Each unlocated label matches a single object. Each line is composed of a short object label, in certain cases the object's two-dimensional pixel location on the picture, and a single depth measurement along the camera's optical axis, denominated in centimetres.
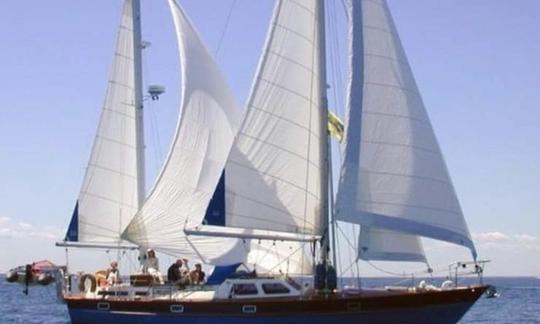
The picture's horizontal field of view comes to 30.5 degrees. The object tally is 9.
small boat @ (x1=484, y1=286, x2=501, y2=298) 3334
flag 3875
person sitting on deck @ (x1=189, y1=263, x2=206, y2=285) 3791
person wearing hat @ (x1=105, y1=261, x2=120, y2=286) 3931
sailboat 3306
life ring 4059
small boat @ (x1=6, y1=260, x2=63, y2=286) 4753
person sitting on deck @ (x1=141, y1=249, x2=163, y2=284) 3991
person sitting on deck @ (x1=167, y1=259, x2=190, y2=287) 3734
